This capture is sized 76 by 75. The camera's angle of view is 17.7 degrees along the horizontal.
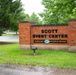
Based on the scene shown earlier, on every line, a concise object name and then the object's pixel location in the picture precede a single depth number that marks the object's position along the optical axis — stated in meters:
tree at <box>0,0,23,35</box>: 29.70
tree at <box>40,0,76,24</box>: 23.03
